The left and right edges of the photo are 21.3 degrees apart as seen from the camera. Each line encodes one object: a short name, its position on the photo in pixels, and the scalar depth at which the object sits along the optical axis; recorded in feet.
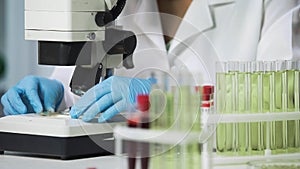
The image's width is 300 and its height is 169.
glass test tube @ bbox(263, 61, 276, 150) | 6.91
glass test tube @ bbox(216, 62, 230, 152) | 6.76
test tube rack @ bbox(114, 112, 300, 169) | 6.22
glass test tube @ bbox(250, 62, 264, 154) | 6.87
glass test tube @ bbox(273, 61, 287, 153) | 6.96
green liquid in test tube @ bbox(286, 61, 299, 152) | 6.98
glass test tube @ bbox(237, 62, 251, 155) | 6.82
